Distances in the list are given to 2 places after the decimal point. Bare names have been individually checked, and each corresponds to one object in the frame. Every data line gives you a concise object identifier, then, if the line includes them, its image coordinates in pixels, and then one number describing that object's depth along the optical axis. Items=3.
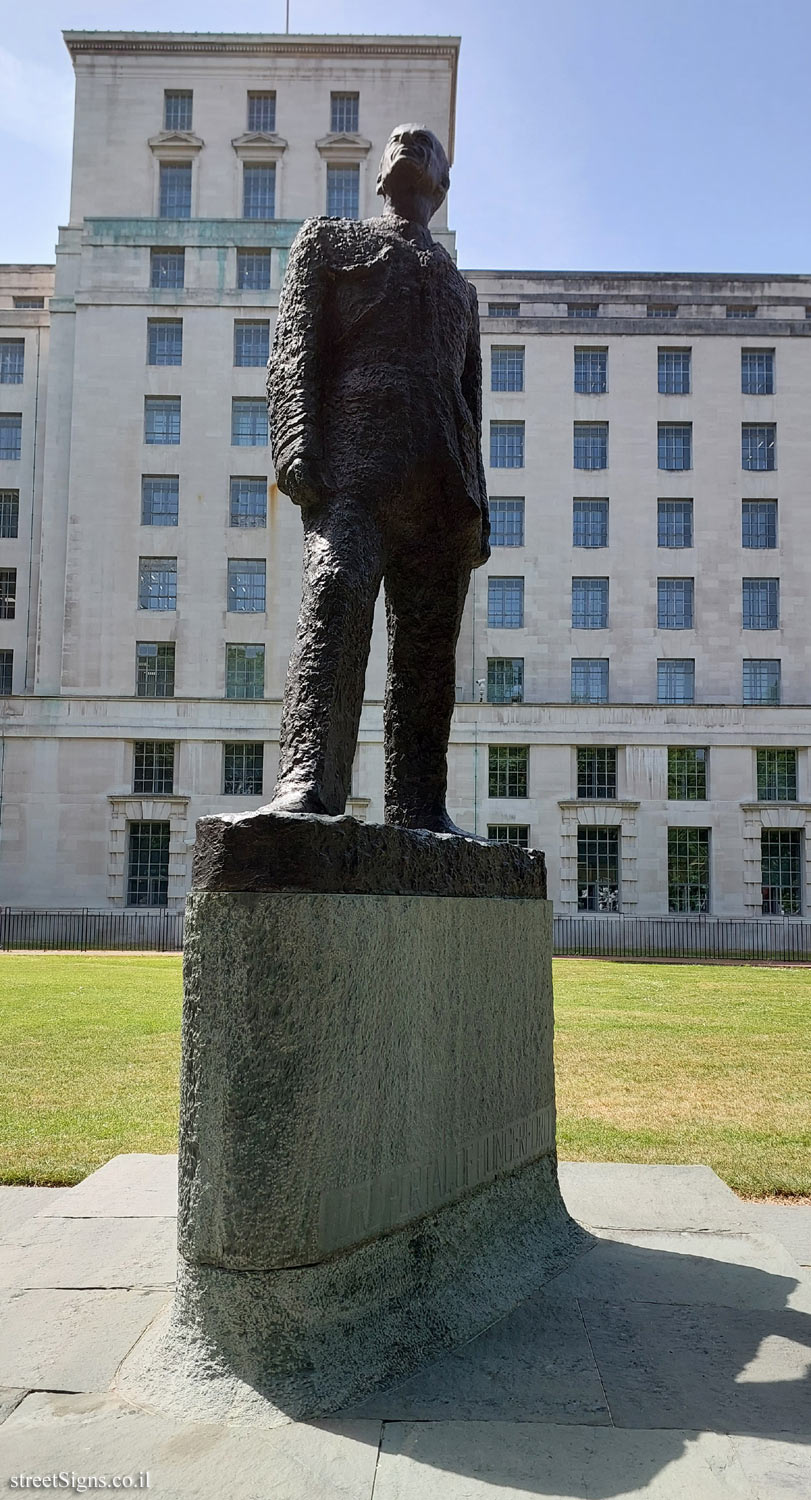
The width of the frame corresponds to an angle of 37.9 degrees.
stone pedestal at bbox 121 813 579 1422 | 3.18
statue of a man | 4.07
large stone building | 39.66
